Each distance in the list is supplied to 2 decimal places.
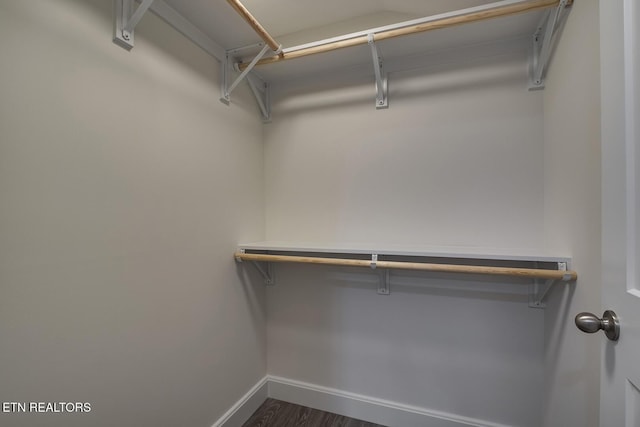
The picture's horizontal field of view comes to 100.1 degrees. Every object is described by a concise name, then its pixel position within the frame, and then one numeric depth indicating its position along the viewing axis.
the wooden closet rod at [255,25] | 1.04
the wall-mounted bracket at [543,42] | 1.06
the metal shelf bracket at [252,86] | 1.40
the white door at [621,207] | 0.50
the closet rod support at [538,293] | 1.25
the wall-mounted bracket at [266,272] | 1.71
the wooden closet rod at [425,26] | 1.05
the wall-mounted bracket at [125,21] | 0.96
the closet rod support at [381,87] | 1.43
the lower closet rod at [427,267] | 1.00
